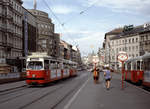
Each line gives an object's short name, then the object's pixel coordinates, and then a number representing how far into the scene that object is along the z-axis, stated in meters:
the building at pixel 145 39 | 80.88
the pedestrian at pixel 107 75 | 17.28
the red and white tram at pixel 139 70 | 17.31
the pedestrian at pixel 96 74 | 23.97
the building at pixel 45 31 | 87.94
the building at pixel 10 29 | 45.59
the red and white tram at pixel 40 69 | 20.06
